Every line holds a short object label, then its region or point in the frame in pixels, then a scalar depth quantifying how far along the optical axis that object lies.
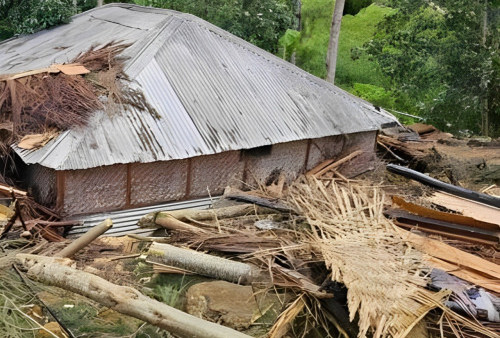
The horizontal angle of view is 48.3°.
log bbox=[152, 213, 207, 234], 7.33
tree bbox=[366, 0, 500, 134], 18.19
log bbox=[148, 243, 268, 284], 6.15
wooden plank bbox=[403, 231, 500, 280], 6.09
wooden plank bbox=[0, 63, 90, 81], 10.65
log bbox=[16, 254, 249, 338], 4.85
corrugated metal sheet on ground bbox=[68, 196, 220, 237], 9.30
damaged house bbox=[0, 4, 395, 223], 9.41
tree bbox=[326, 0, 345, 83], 18.11
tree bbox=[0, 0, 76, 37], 16.06
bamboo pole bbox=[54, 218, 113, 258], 6.86
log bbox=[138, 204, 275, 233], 7.52
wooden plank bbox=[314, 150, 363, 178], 12.30
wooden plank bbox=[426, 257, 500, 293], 5.79
